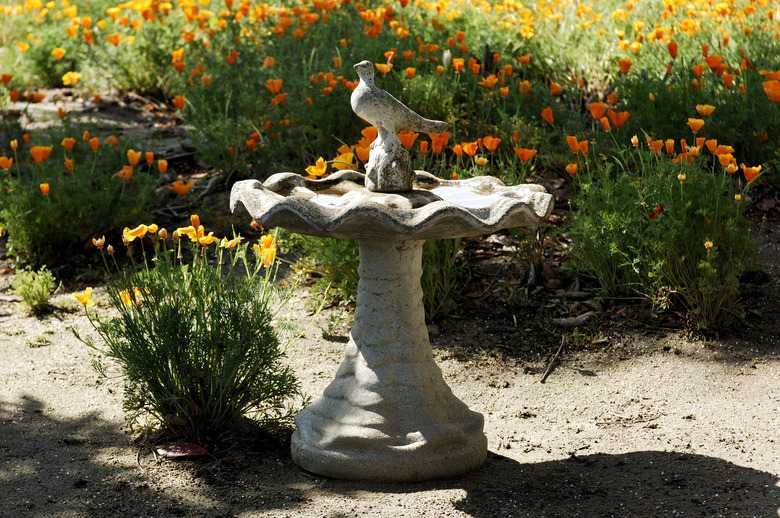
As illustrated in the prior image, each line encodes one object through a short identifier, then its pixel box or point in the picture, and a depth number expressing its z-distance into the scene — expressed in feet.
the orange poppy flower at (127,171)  32.37
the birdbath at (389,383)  20.06
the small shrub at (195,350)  20.95
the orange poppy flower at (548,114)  29.78
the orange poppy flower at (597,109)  27.91
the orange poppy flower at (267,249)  22.63
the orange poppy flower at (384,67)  30.45
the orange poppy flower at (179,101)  38.32
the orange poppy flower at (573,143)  27.02
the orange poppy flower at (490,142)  27.16
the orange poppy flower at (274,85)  33.75
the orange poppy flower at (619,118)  27.84
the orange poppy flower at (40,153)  32.01
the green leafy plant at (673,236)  26.94
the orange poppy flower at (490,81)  33.62
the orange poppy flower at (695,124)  26.14
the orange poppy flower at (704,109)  27.61
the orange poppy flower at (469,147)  26.84
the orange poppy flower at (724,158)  25.06
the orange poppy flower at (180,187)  29.94
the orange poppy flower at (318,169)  24.64
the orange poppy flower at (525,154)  27.22
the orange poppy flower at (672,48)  33.65
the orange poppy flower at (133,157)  31.78
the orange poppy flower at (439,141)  27.08
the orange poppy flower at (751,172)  25.25
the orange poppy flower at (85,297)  20.93
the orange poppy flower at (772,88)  28.73
